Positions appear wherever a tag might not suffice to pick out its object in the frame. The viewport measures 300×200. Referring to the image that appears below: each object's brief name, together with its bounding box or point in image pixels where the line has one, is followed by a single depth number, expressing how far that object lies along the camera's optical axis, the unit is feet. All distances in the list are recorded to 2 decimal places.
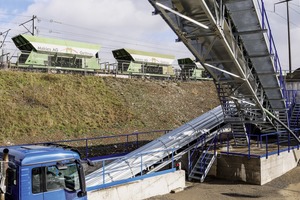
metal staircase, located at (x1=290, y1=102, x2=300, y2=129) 58.62
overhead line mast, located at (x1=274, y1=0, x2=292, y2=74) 124.94
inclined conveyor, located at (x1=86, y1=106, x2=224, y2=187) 38.10
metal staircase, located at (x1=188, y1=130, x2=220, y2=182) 46.05
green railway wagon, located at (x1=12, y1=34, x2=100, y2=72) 88.69
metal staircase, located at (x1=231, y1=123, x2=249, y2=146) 50.25
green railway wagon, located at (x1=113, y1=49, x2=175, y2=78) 115.96
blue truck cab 20.57
